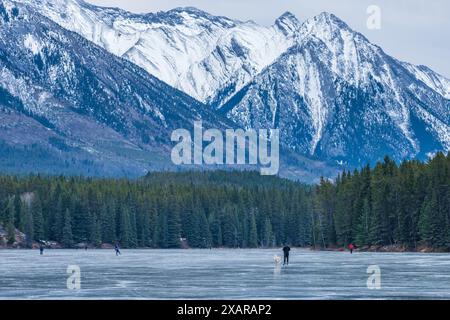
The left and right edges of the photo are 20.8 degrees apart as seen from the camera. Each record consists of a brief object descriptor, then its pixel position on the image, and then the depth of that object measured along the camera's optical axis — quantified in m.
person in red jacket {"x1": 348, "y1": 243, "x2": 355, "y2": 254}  175.68
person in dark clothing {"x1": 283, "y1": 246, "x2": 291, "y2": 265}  118.39
